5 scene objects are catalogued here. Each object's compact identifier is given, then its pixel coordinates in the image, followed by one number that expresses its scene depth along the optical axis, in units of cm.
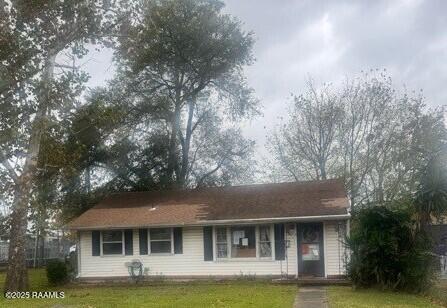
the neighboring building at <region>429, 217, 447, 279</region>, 1968
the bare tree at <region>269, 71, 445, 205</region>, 3462
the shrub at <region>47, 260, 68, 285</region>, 2333
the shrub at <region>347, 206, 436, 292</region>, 1777
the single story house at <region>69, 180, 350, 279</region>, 2227
